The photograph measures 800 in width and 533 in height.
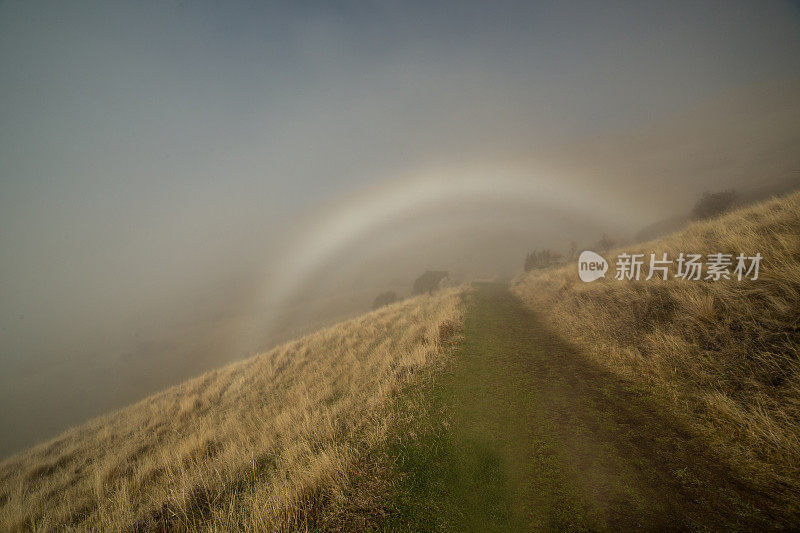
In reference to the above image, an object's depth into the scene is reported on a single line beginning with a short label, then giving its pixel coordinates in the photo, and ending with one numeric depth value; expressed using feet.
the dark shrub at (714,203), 69.87
